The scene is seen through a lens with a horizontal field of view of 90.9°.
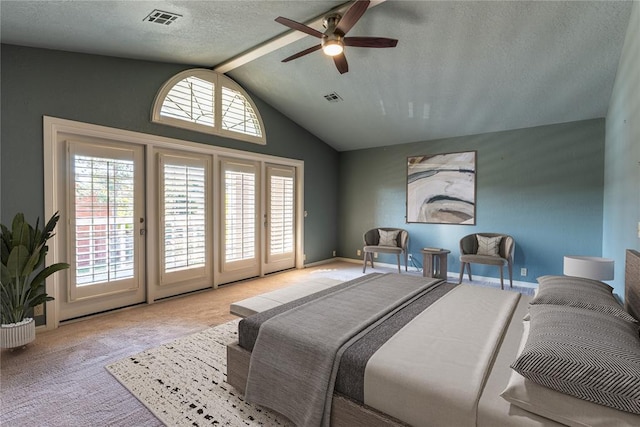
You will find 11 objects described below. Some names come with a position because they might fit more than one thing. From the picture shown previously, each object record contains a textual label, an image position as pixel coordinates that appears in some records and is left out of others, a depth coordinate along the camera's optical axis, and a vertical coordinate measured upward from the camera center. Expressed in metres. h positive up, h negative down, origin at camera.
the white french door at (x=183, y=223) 4.09 -0.20
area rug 1.86 -1.22
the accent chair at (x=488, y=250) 4.66 -0.65
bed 1.16 -0.70
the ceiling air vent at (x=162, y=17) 2.81 +1.76
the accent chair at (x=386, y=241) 5.65 -0.62
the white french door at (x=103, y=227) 3.33 -0.21
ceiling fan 2.69 +1.59
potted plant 2.57 -0.57
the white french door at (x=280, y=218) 5.54 -0.17
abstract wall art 5.45 +0.38
